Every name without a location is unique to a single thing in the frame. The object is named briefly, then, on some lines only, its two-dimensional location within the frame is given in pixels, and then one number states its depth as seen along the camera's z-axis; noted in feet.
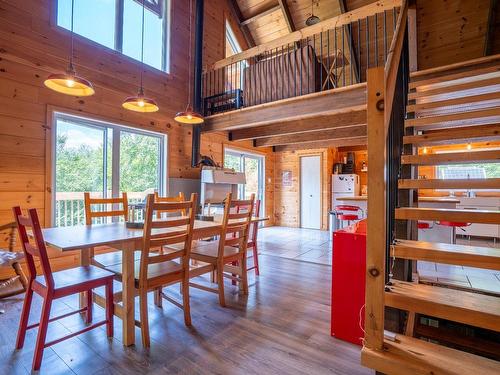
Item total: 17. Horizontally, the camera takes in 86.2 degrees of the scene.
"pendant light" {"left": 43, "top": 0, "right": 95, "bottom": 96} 6.21
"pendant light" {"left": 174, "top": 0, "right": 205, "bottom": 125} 9.66
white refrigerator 21.86
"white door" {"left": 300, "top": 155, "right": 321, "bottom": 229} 23.20
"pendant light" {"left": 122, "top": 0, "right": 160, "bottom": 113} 7.85
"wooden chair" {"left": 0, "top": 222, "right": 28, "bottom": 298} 7.88
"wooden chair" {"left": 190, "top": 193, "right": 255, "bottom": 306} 7.74
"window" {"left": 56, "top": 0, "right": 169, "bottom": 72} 11.18
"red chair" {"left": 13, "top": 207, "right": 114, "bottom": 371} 4.98
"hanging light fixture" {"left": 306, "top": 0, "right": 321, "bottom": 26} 18.47
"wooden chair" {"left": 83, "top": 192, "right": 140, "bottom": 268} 7.05
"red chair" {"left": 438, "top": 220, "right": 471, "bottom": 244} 11.11
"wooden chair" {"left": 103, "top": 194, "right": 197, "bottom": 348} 5.77
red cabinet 6.01
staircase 3.46
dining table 5.25
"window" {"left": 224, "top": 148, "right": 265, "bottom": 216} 20.49
